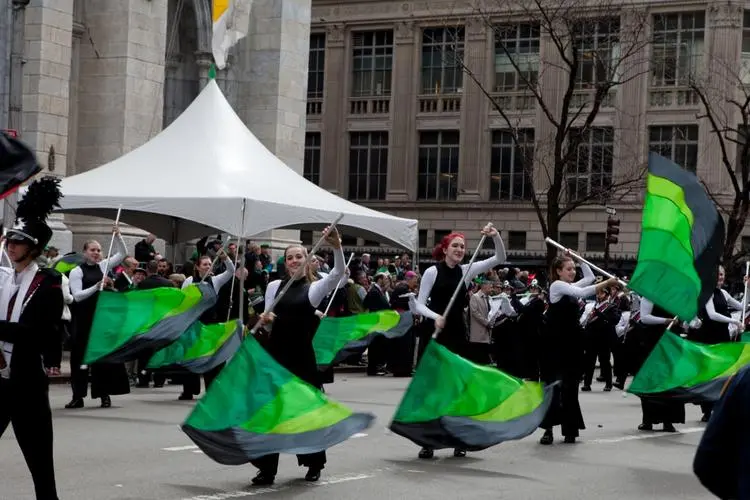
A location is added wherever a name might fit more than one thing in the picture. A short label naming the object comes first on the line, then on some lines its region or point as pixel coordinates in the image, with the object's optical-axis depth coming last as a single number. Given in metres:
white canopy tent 18.66
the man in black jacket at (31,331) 8.12
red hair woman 12.95
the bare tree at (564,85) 44.94
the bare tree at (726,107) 46.08
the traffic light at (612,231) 34.34
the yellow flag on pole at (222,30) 25.05
